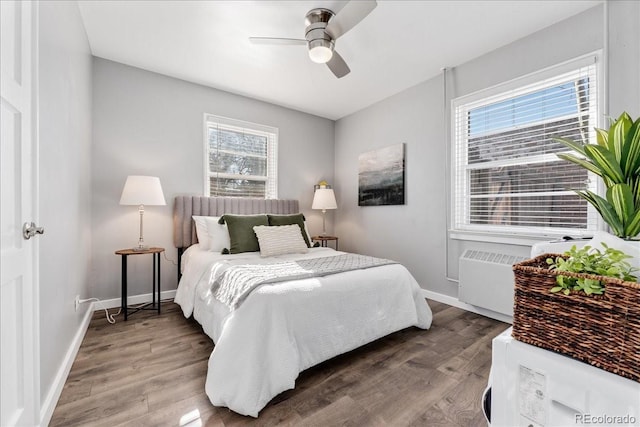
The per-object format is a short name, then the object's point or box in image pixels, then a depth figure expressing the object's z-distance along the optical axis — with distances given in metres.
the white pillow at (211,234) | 3.02
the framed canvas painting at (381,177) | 3.74
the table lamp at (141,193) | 2.71
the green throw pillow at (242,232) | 2.94
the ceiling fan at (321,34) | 2.07
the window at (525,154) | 2.34
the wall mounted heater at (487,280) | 2.67
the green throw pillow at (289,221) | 3.31
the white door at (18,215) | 0.99
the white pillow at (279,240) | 2.85
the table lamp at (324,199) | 4.18
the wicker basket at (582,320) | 0.56
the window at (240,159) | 3.67
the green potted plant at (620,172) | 0.66
